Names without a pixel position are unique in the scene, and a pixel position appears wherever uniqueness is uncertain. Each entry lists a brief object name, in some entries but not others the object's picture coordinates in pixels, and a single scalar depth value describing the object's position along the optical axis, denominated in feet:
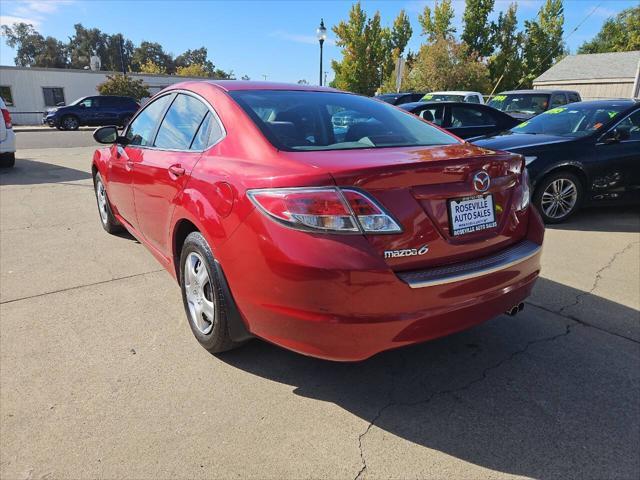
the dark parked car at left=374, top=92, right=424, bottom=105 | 47.43
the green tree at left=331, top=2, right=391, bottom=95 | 148.97
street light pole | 55.21
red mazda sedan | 6.75
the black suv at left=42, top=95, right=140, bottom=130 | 81.46
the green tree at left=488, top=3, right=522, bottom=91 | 149.28
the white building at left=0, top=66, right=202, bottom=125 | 110.22
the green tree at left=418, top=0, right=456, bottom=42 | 146.30
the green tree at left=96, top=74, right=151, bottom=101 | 113.60
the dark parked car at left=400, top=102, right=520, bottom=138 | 30.27
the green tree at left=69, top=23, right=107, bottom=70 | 291.79
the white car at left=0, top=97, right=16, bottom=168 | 33.40
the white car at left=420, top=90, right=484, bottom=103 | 52.66
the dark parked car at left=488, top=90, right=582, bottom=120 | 43.91
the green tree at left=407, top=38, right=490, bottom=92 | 119.75
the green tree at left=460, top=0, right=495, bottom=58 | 144.77
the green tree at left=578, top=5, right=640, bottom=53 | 182.29
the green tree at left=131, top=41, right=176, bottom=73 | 310.14
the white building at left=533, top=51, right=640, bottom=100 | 119.24
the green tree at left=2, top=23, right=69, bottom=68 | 290.97
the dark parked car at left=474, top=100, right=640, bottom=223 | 19.93
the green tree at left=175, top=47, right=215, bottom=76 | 354.04
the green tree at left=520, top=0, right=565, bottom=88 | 153.38
